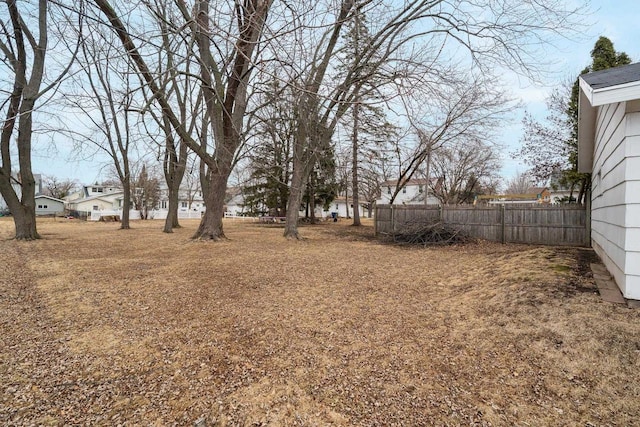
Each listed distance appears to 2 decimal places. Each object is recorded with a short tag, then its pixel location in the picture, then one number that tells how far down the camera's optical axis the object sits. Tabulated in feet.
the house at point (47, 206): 120.37
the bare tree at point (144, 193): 99.55
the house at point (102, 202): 124.57
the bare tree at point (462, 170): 69.92
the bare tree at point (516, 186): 153.47
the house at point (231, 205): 136.18
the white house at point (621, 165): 10.09
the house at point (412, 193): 111.72
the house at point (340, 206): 136.26
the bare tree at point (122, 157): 42.42
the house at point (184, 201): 120.43
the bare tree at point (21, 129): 28.55
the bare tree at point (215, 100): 13.11
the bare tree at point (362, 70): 21.39
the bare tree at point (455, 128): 35.00
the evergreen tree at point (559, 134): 35.15
